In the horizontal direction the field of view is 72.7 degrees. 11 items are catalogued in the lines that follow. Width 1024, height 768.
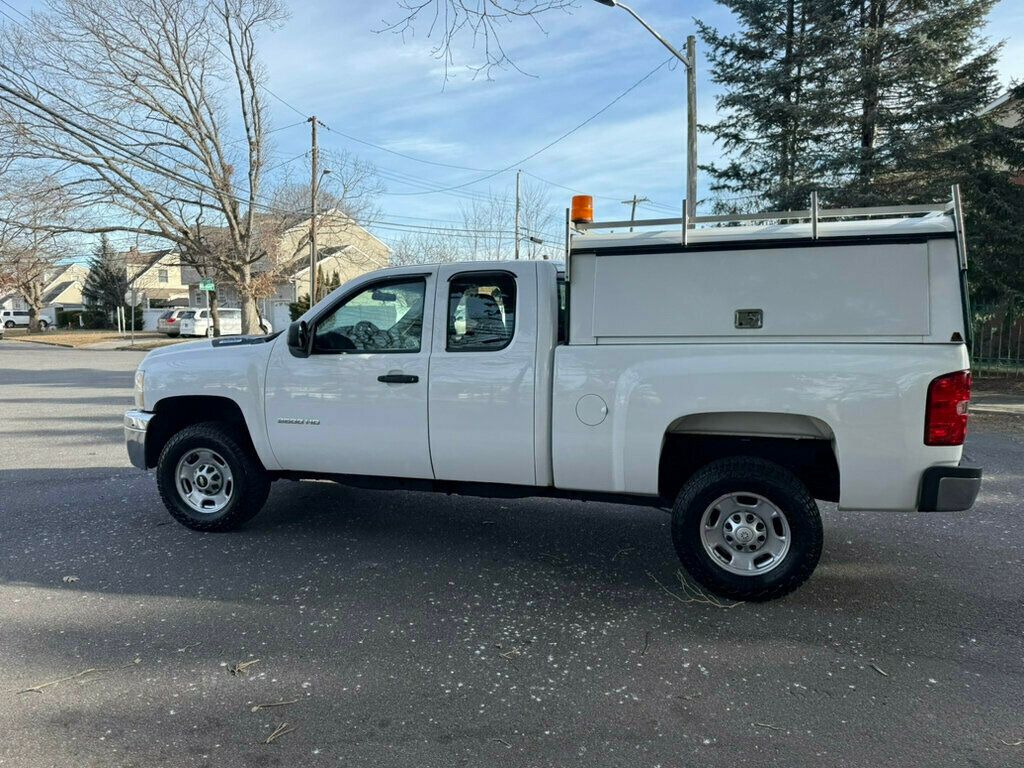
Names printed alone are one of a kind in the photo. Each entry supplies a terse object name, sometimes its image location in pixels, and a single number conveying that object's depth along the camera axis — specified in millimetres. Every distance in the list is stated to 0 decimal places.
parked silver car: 40281
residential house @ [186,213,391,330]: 34344
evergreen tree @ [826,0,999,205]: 14867
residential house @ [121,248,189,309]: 60719
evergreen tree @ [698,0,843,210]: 16125
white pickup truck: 3621
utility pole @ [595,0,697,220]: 14039
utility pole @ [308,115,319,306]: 30578
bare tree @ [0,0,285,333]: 27016
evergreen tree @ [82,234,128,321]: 56812
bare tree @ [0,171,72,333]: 25859
